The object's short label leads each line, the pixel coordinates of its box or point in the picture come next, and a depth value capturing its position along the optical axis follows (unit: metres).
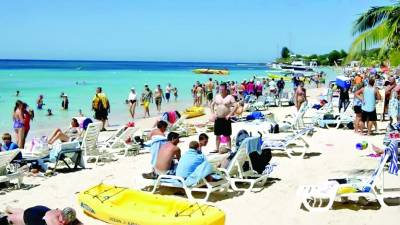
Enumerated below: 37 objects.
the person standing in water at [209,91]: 26.96
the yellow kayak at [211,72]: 74.00
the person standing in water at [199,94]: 26.07
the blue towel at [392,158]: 6.97
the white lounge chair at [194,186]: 7.32
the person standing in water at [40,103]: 24.41
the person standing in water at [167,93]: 29.50
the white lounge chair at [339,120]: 14.52
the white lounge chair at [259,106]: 21.92
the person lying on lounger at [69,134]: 11.25
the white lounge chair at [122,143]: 11.41
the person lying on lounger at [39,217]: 4.89
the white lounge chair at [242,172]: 7.82
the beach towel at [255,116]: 15.02
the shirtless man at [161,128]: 9.60
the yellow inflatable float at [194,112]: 20.51
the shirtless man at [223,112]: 10.31
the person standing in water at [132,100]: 20.09
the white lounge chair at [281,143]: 10.36
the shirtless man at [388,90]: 15.34
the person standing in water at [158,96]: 23.72
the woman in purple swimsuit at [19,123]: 12.14
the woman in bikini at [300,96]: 15.94
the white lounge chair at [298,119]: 14.21
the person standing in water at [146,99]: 21.97
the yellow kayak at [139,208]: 5.75
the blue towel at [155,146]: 7.93
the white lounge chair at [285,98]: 23.96
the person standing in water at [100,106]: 15.67
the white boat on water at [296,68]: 70.81
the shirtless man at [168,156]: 7.77
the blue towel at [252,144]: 8.14
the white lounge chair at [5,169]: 8.05
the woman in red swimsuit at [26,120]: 12.30
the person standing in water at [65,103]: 25.23
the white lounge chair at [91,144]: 10.41
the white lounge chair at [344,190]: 6.80
